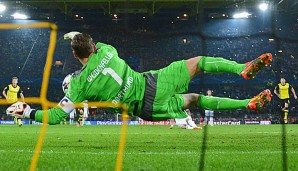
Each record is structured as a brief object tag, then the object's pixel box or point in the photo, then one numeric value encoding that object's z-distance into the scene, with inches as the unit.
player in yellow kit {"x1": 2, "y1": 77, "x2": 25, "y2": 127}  673.0
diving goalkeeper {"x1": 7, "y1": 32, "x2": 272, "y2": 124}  195.8
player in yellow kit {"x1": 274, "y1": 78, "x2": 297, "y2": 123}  751.7
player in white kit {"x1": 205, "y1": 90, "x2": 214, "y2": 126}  826.0
